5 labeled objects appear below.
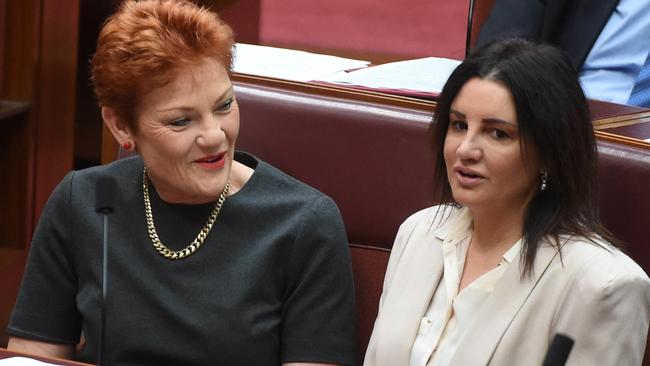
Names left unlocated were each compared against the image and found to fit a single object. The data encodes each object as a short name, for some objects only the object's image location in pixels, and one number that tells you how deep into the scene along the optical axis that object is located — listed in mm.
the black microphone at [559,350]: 4976
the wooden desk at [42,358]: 5529
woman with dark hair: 5454
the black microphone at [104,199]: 5384
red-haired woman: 5654
